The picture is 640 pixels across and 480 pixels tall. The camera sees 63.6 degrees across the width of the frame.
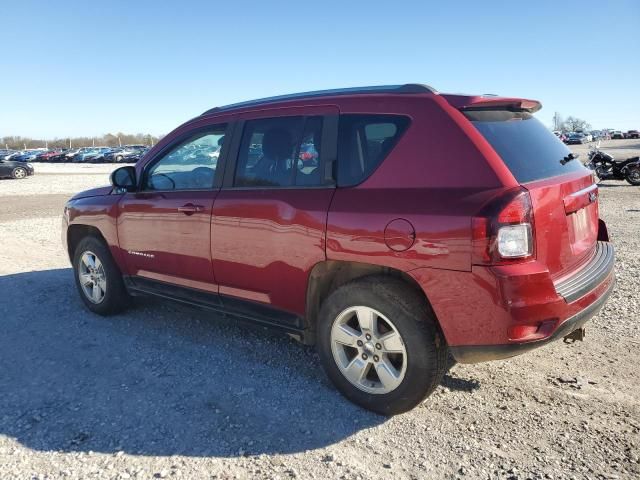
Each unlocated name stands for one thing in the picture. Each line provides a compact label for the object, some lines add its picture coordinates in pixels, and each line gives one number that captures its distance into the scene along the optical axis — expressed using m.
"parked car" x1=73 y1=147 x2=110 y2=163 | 60.56
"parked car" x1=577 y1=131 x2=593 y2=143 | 76.88
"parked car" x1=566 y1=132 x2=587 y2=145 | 70.38
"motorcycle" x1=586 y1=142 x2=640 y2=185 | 16.58
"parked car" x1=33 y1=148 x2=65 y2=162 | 63.94
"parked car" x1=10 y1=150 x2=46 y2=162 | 56.41
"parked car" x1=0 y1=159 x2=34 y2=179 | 29.05
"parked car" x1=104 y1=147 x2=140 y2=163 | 57.81
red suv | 2.72
